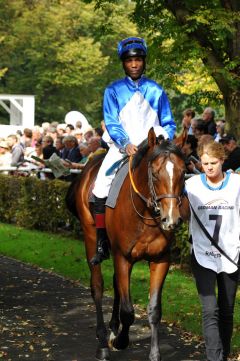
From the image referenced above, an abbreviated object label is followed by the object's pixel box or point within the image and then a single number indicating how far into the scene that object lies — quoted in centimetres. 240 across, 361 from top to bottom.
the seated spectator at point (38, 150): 2037
